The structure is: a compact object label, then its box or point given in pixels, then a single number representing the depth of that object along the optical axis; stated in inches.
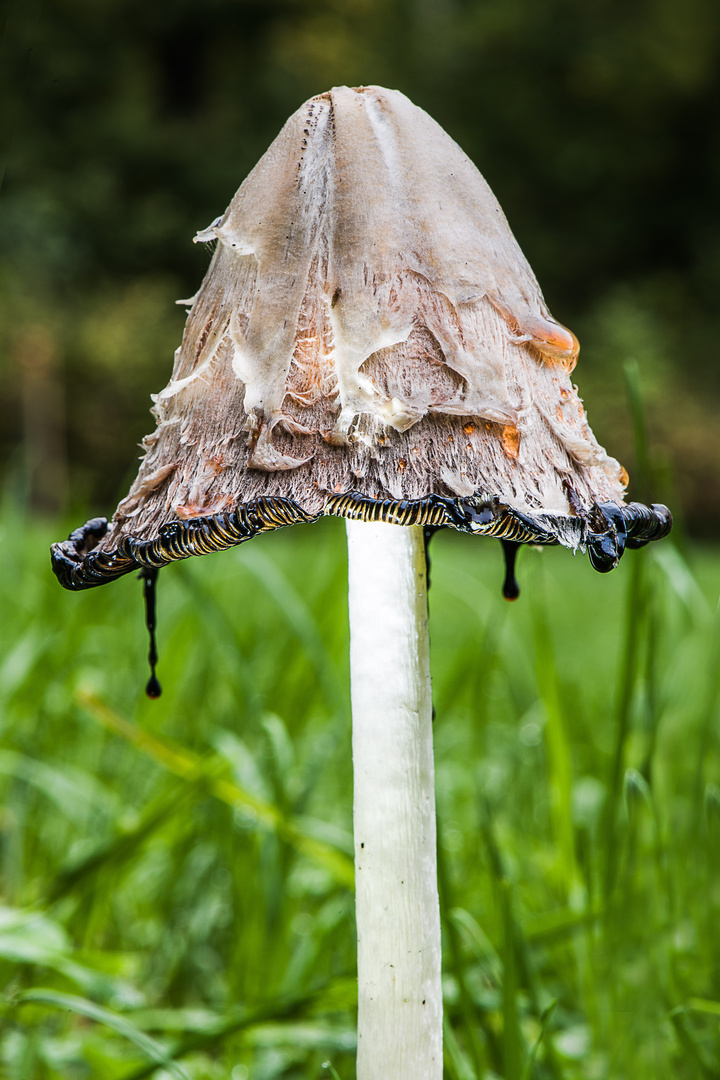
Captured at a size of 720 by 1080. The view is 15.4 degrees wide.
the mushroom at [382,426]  12.1
